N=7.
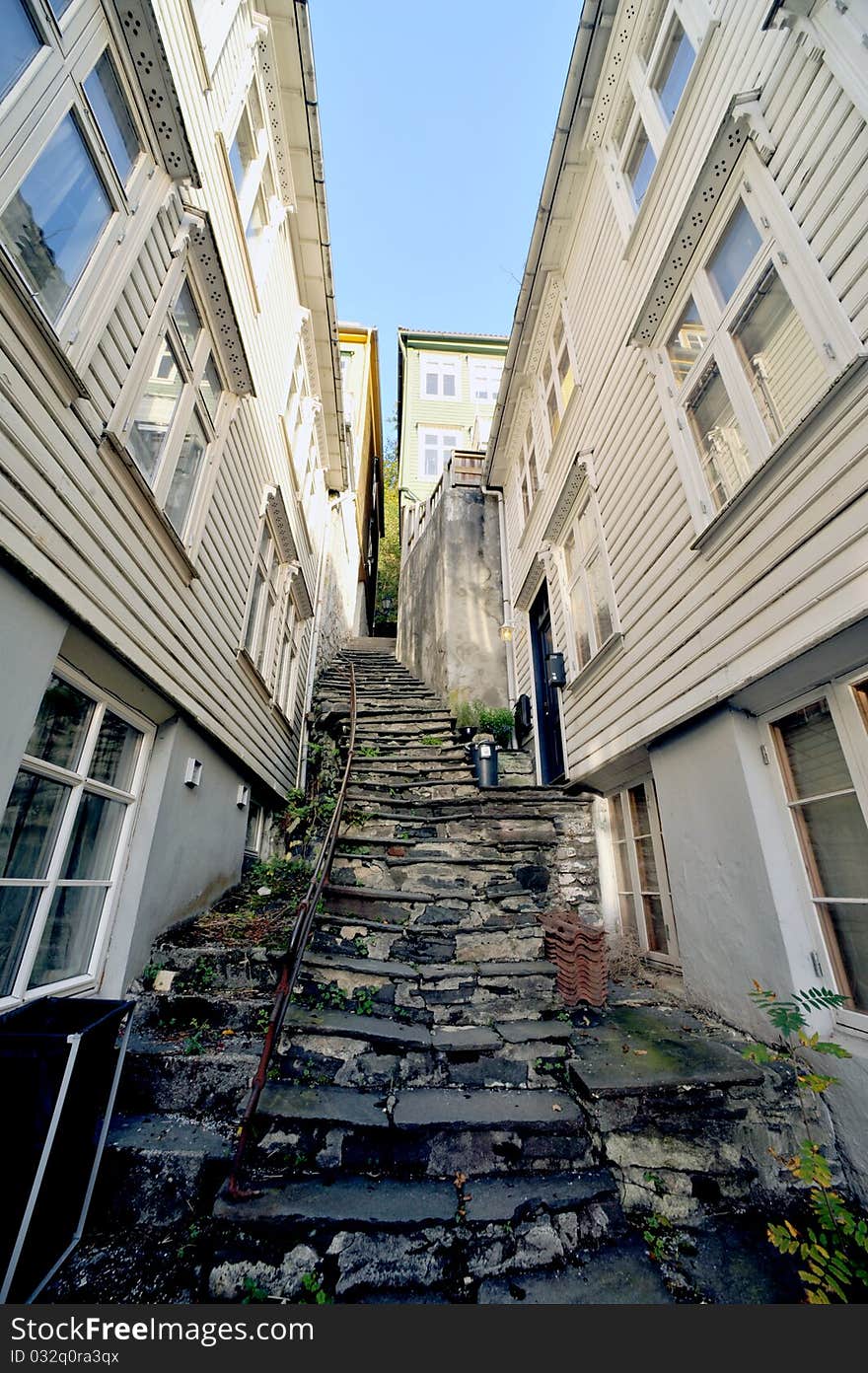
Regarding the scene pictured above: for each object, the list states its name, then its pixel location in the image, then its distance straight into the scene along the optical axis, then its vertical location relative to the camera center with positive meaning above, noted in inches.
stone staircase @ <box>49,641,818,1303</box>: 80.0 -38.0
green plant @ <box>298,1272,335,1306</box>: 75.1 -49.4
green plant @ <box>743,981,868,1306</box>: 81.1 -45.7
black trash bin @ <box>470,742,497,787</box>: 257.6 +64.3
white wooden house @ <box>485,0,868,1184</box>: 103.9 +99.8
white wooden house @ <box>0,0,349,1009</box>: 92.1 +92.0
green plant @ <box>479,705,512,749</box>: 322.3 +101.9
